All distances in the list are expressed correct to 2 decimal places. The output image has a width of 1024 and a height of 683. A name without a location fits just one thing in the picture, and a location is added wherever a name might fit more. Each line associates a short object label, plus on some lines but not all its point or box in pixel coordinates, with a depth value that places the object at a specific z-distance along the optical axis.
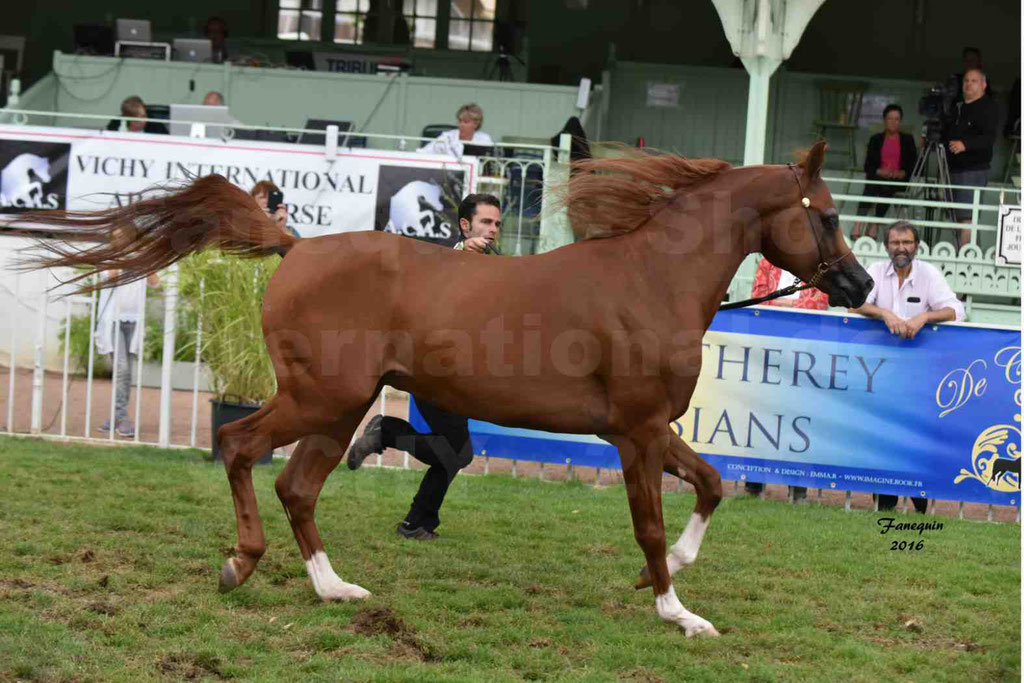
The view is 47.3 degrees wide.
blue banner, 7.60
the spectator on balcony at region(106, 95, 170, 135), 13.45
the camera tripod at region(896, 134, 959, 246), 12.62
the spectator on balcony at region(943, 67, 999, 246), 12.09
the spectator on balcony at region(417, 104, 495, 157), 12.35
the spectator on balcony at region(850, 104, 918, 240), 13.55
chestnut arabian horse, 5.11
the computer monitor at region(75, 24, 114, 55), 16.59
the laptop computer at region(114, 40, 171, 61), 16.11
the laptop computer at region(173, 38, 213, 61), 16.19
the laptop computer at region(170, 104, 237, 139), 13.01
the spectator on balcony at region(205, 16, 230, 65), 16.97
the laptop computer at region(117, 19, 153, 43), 16.44
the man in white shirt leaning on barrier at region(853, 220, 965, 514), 7.90
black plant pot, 8.07
